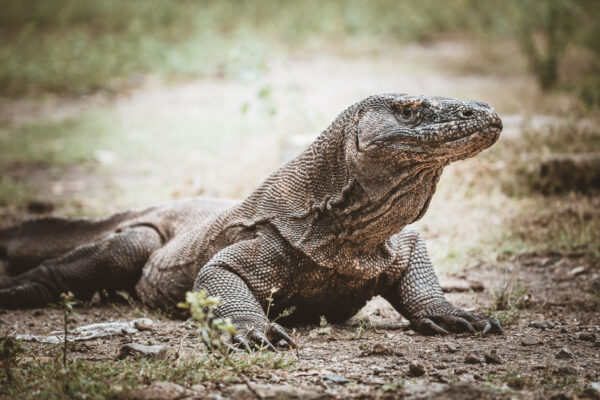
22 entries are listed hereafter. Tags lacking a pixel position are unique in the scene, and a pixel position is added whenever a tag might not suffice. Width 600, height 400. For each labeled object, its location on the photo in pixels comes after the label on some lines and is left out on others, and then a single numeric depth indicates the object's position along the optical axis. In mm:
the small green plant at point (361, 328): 6824
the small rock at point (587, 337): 6643
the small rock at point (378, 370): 5525
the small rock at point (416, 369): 5445
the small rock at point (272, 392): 4895
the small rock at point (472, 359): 5802
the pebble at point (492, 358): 5805
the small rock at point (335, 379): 5281
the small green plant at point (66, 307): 5193
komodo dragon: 6223
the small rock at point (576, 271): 9508
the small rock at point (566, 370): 5496
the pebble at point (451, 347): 6230
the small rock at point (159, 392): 4758
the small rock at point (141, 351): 5805
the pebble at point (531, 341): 6487
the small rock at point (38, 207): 13789
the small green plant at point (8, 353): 5109
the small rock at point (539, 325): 7146
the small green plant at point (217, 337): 4965
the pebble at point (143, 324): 7457
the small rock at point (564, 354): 6000
